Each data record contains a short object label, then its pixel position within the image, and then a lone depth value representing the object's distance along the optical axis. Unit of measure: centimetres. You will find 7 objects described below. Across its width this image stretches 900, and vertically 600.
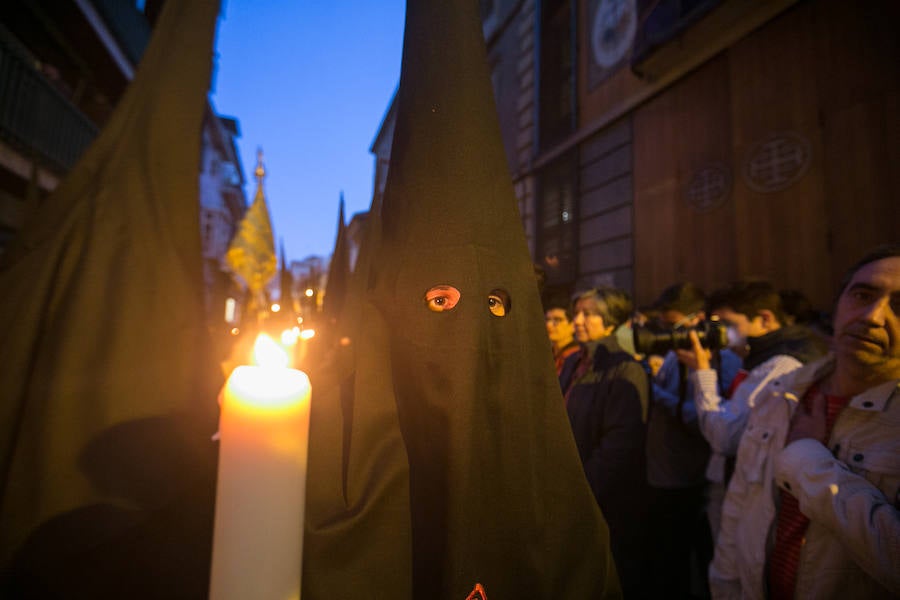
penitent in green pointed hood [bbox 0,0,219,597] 74
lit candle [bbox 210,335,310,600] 52
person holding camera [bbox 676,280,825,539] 229
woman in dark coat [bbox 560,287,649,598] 248
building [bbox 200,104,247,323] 2770
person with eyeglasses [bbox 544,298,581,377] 322
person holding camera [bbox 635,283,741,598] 287
